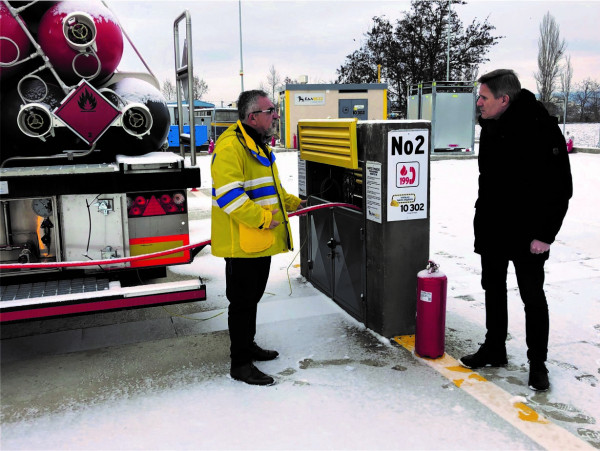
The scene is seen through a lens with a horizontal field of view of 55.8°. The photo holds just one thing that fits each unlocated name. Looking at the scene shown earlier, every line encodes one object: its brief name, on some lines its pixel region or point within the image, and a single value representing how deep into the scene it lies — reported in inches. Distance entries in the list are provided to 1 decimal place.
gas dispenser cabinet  154.9
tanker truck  147.3
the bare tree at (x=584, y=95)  1556.3
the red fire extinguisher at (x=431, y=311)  146.9
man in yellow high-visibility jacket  131.8
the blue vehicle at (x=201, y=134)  934.4
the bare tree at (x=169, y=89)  1900.6
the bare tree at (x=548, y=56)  1593.3
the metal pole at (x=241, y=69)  1366.9
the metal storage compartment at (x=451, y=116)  809.5
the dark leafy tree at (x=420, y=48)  1338.6
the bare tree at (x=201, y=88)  2332.7
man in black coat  127.0
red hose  144.6
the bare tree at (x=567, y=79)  1526.8
